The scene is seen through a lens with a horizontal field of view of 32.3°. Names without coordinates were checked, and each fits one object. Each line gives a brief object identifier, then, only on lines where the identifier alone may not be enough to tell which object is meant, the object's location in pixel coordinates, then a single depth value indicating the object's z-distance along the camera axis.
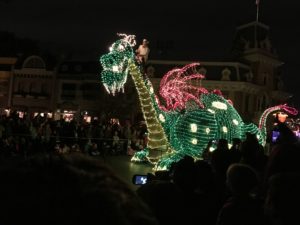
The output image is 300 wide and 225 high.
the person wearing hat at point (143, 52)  15.95
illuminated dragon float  14.87
